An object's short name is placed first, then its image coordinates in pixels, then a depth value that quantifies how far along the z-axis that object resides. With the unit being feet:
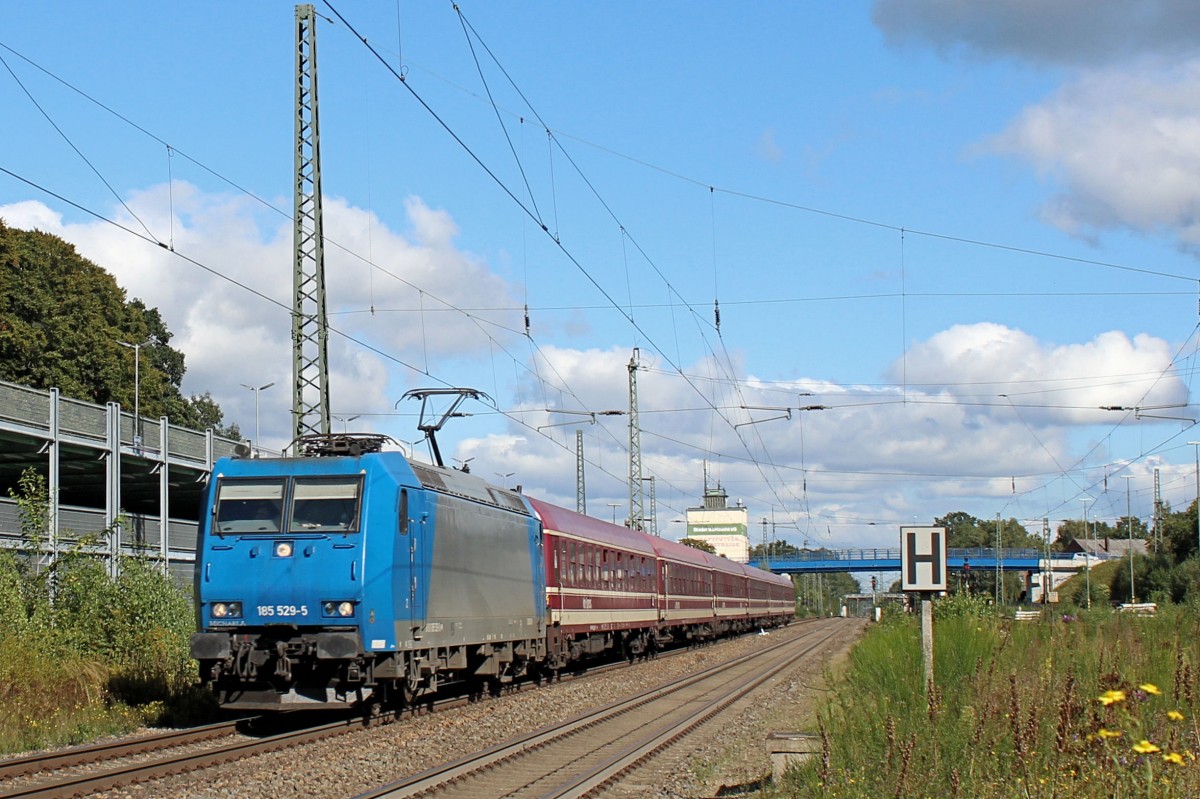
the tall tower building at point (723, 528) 489.26
